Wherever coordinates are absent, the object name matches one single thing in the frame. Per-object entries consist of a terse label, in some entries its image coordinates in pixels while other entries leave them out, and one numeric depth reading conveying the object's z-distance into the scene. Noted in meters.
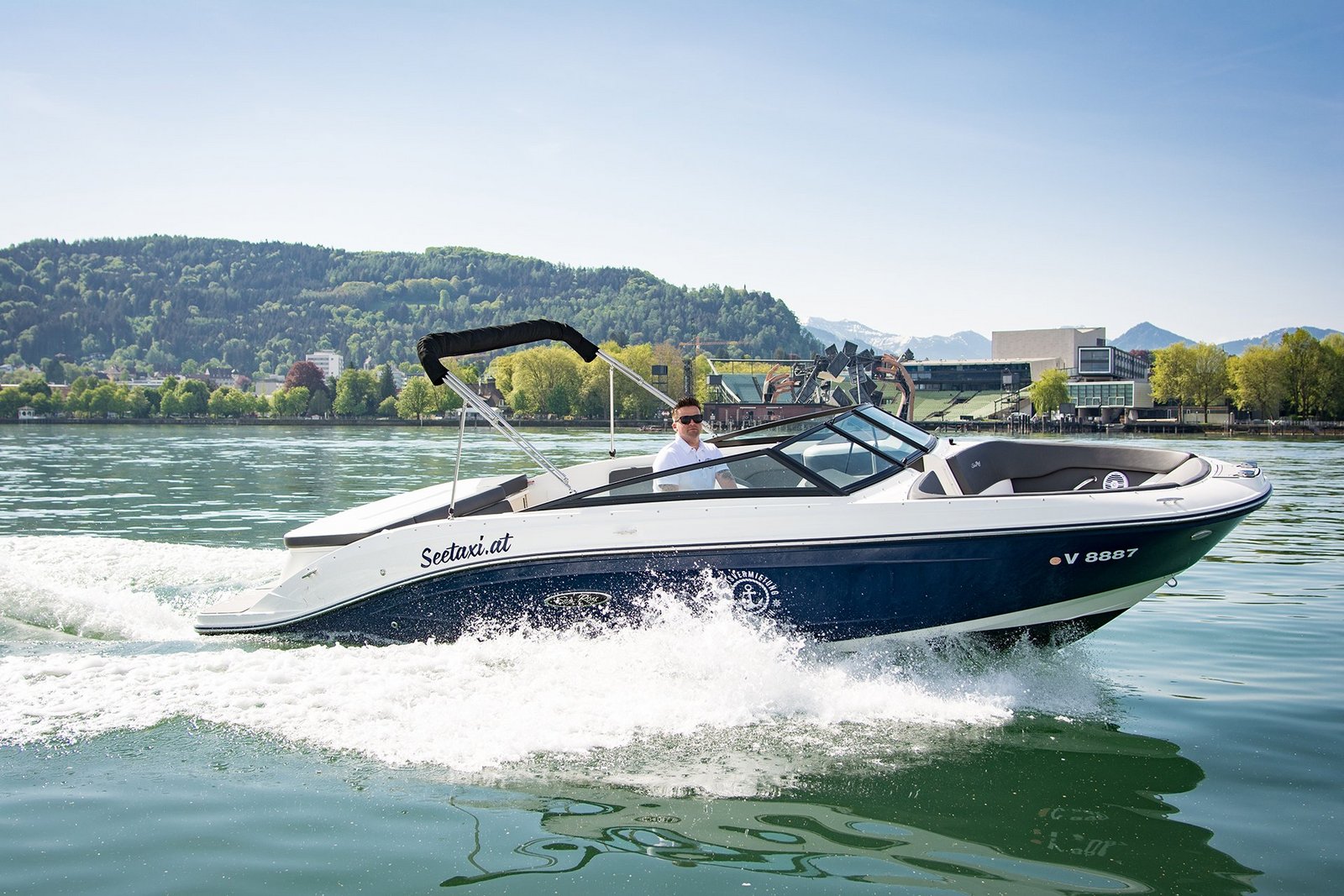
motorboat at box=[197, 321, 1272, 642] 5.73
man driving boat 6.42
